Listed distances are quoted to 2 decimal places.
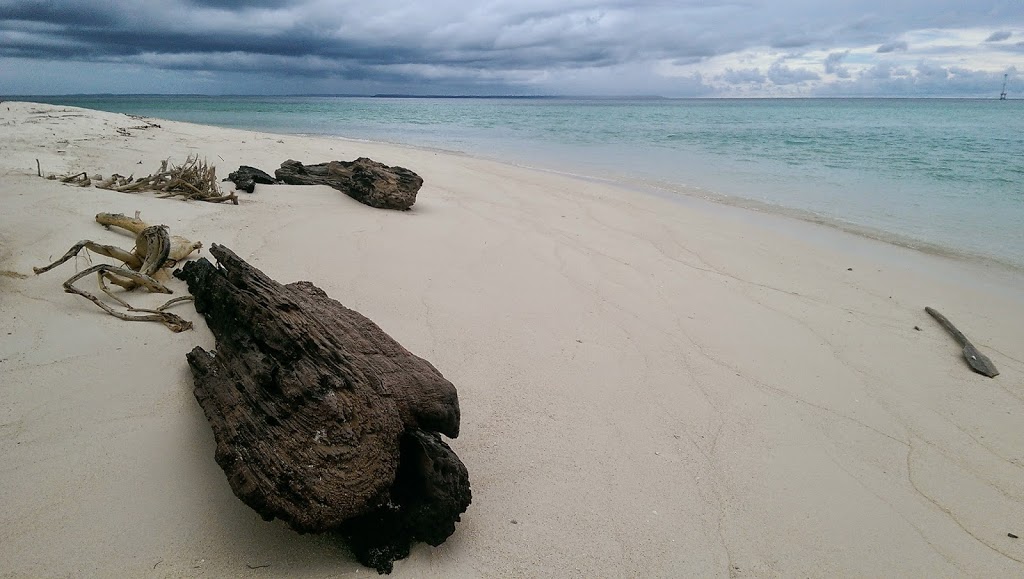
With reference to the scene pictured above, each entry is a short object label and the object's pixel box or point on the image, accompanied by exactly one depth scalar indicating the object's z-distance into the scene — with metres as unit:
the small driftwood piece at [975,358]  3.65
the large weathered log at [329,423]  1.75
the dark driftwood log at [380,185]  6.44
